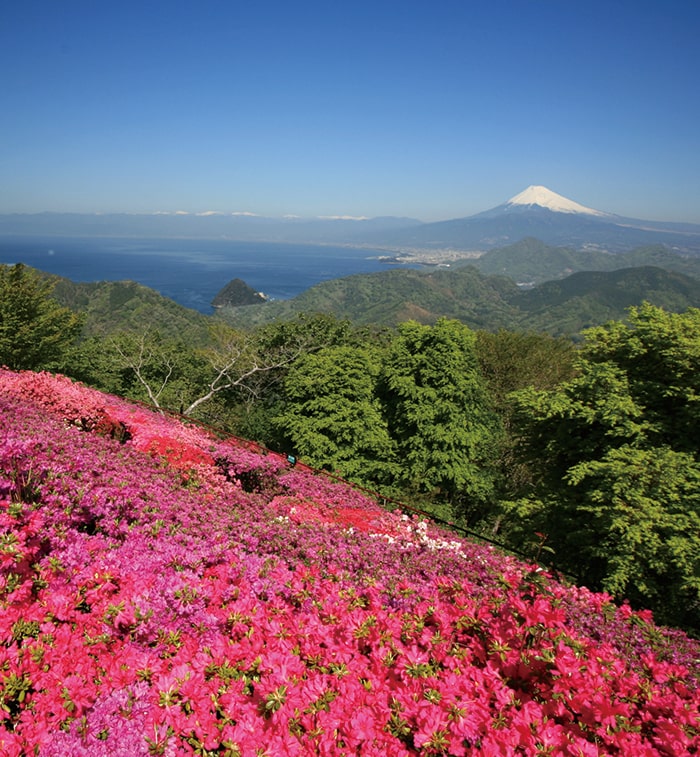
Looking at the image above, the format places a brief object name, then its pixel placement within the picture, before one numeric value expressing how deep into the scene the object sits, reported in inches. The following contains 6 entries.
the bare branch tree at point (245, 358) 928.3
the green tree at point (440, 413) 662.5
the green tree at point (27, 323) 793.6
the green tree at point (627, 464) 363.9
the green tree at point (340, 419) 681.0
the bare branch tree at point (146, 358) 933.6
